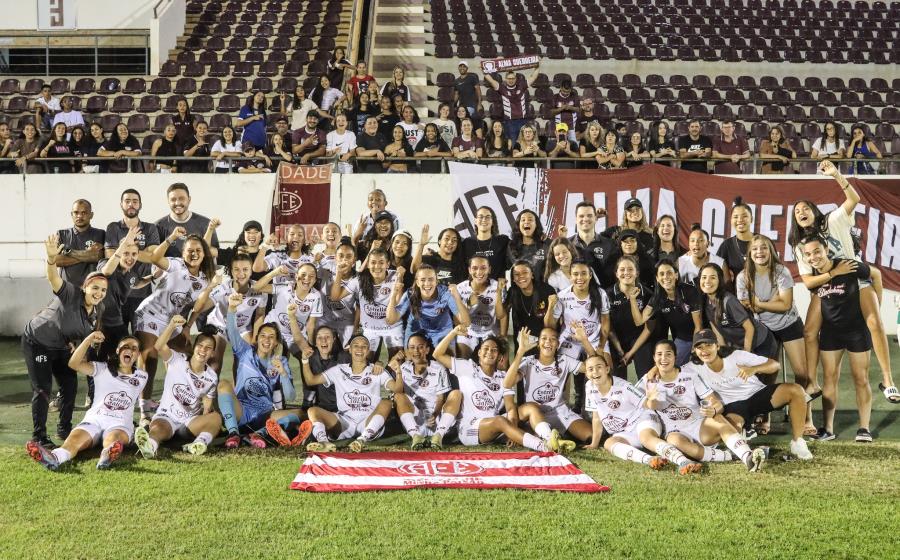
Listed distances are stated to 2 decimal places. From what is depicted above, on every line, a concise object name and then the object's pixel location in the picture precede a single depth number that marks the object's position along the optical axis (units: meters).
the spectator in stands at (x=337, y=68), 15.09
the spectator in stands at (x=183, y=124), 13.30
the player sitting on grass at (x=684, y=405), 7.09
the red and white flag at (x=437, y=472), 6.37
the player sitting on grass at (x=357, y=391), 7.74
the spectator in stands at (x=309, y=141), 12.66
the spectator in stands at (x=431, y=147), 12.72
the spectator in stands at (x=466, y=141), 12.95
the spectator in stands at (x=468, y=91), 14.81
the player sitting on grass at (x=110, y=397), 7.07
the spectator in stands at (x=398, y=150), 12.72
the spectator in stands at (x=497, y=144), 12.75
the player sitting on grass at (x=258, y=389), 7.67
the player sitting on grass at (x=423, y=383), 7.89
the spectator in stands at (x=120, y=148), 12.84
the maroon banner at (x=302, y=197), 12.63
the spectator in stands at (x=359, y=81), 14.33
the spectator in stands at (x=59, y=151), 13.03
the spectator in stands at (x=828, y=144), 14.30
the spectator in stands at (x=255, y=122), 13.61
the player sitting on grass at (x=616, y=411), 7.26
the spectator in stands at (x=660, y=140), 13.13
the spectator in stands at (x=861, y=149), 13.56
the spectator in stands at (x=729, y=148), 13.25
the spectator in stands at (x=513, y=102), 14.41
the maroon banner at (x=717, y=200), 12.33
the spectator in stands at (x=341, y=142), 12.71
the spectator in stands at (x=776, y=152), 13.08
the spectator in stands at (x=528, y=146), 12.55
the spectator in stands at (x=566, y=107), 14.49
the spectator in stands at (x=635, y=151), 12.52
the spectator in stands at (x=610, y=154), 12.41
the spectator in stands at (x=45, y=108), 14.35
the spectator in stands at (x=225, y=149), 12.84
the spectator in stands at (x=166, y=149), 13.02
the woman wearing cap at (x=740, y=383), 7.30
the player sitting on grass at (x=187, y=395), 7.45
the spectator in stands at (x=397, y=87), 14.17
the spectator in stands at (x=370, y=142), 12.82
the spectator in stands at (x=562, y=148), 12.59
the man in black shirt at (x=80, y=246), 8.22
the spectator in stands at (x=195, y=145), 13.20
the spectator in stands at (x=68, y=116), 14.61
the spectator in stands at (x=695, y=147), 12.88
